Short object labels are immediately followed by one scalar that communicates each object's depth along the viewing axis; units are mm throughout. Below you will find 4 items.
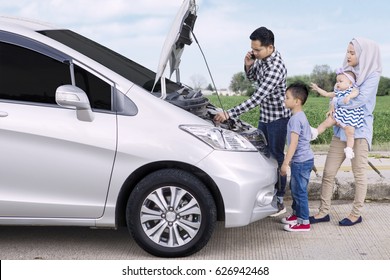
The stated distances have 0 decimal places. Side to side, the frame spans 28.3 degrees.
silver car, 5465
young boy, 6258
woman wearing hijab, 6324
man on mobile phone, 6516
